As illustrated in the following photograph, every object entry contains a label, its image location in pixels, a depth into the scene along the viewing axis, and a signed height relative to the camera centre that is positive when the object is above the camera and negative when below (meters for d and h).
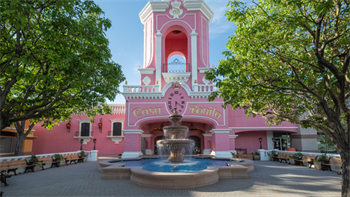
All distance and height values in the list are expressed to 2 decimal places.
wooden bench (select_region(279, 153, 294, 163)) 16.43 -2.17
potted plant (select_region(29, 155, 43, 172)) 12.40 -1.91
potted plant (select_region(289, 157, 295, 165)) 15.52 -2.33
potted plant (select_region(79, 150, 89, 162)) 17.86 -2.16
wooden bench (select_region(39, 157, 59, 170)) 13.12 -1.98
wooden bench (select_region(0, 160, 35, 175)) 10.26 -1.81
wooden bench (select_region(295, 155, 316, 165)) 13.76 -1.98
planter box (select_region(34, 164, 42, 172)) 12.39 -2.22
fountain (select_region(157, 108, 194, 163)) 10.85 -0.65
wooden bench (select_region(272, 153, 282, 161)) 17.64 -2.40
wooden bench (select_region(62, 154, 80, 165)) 15.77 -2.19
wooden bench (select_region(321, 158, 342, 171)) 11.55 -1.92
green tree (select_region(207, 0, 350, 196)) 5.46 +2.38
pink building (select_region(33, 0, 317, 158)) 18.59 +1.48
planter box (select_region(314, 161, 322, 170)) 12.62 -2.16
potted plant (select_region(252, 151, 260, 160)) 19.69 -2.51
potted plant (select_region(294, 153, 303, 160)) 15.14 -1.95
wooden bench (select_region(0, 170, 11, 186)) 7.87 -1.72
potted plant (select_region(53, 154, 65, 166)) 14.78 -2.00
